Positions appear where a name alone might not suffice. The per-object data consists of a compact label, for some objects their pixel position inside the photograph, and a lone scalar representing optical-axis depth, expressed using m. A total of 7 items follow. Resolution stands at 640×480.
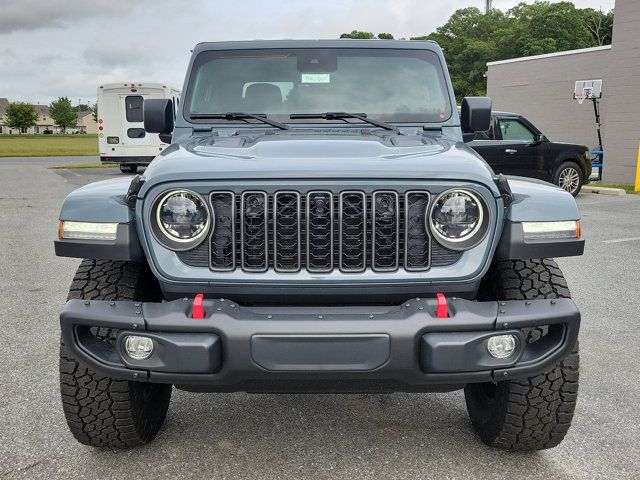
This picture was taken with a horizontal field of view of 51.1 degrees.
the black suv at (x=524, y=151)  12.02
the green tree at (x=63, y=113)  143.12
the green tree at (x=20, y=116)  130.88
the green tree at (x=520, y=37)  58.03
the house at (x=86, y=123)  171.38
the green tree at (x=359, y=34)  73.56
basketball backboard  19.72
